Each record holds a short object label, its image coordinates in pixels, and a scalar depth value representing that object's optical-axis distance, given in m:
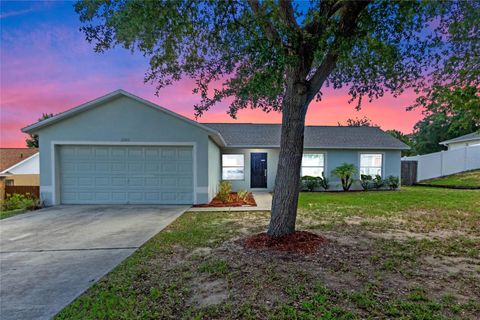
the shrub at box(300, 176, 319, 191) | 14.78
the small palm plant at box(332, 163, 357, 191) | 14.55
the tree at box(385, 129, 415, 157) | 37.57
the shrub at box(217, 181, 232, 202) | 11.25
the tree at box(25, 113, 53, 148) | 37.37
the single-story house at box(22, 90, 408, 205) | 10.12
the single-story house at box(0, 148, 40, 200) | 20.22
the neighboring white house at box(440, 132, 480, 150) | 22.28
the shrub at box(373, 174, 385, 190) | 15.11
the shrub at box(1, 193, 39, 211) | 9.72
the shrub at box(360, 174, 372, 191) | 15.14
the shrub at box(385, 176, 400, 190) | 15.05
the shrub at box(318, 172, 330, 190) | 14.95
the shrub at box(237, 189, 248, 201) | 11.65
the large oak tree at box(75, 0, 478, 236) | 4.47
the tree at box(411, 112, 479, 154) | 31.22
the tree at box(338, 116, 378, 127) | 39.73
